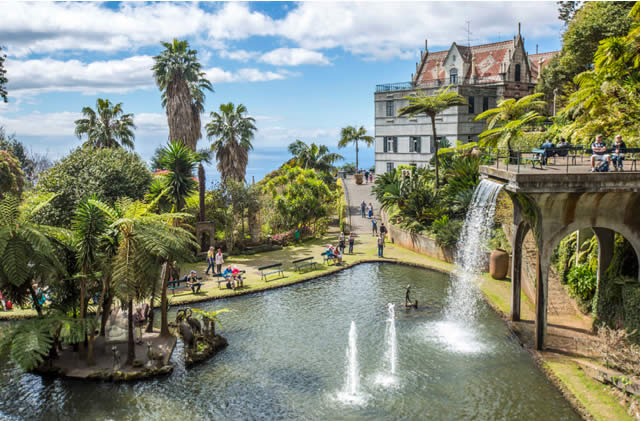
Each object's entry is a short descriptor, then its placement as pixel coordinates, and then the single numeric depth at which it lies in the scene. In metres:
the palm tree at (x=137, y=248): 14.46
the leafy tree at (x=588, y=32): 36.00
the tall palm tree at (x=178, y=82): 42.31
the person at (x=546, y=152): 16.78
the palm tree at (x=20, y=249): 13.52
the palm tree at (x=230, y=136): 42.06
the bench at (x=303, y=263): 28.55
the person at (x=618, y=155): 15.45
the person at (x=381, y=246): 30.73
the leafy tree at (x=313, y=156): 56.59
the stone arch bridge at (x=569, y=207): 14.61
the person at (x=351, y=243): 32.56
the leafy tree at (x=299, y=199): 37.11
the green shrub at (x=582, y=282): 18.75
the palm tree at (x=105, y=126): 41.16
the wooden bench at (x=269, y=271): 26.52
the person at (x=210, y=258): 27.45
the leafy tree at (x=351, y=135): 72.12
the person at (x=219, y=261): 27.08
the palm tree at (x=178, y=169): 27.30
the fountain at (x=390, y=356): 14.99
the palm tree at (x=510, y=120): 36.56
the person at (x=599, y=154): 15.20
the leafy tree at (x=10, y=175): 34.95
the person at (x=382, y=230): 31.53
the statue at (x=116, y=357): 15.62
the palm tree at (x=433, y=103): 35.34
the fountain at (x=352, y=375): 14.07
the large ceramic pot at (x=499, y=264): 25.34
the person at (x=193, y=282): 23.72
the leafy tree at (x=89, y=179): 24.73
